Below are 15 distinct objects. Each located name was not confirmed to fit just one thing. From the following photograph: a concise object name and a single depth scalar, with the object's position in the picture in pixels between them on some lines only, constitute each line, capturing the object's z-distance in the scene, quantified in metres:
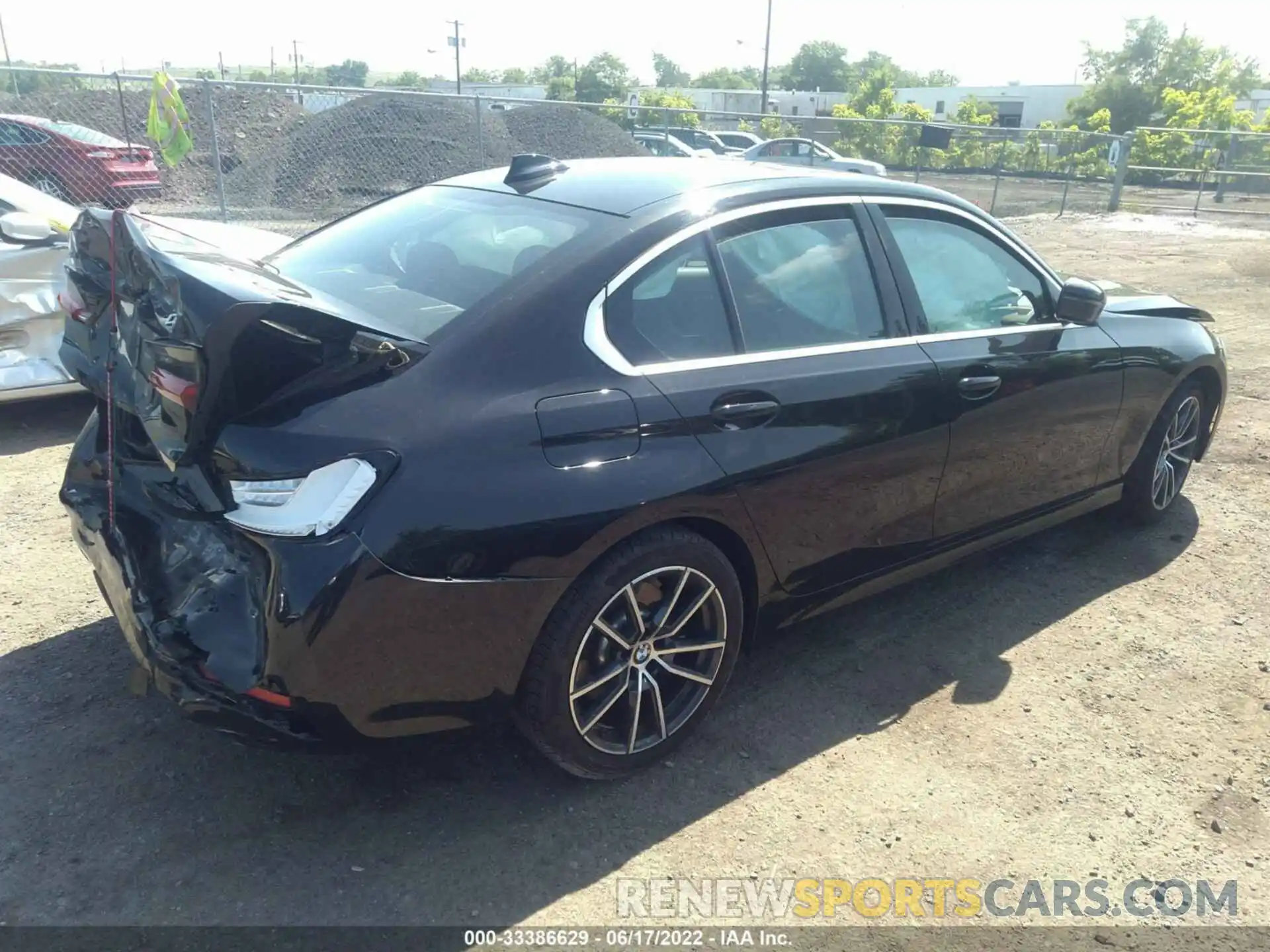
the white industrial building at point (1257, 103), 60.03
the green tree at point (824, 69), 109.25
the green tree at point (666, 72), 133.62
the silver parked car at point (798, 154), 19.30
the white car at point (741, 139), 27.93
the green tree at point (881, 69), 95.64
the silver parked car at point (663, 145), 20.08
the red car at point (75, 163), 12.12
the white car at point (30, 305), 5.49
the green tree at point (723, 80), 119.00
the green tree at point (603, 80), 66.00
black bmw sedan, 2.36
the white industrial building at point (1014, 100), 67.50
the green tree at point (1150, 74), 51.94
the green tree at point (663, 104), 34.54
